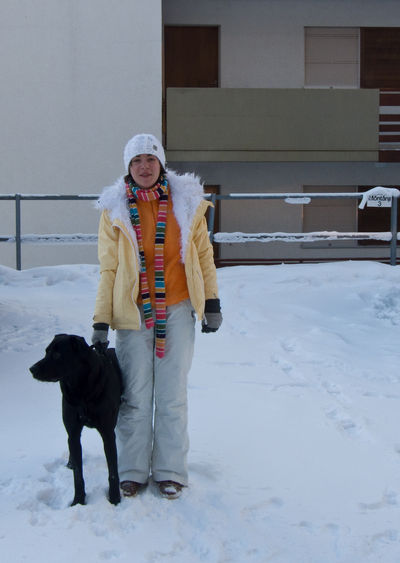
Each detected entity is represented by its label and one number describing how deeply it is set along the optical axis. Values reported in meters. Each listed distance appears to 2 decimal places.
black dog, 2.79
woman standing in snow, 3.09
